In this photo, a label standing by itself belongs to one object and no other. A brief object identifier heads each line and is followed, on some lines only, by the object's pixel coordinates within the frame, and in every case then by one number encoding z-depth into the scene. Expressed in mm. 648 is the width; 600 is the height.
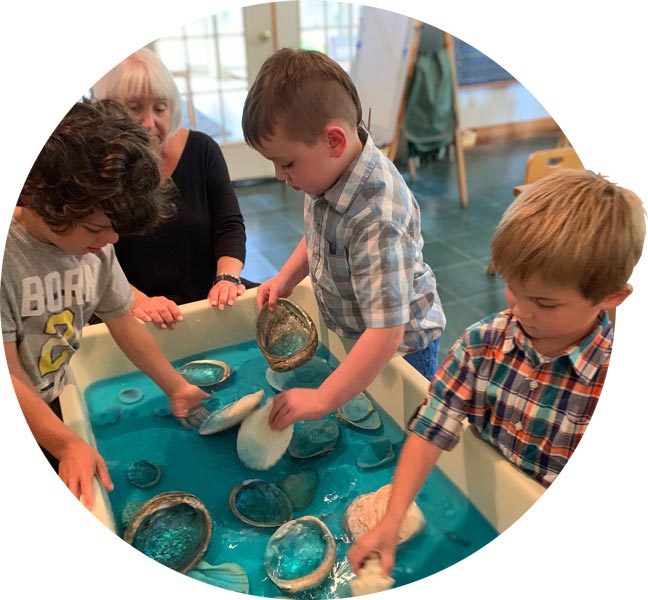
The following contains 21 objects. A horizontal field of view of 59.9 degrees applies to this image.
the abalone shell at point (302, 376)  976
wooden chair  1859
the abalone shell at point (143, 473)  818
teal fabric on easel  2791
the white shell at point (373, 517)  721
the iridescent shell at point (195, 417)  907
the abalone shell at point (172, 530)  729
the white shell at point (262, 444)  835
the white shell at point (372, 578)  677
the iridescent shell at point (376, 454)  821
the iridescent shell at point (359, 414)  889
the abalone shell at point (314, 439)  849
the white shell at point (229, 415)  885
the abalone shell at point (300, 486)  783
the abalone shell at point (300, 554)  690
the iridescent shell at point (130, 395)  966
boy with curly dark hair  699
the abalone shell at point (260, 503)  762
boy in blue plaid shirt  725
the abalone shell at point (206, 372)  1002
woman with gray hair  1044
